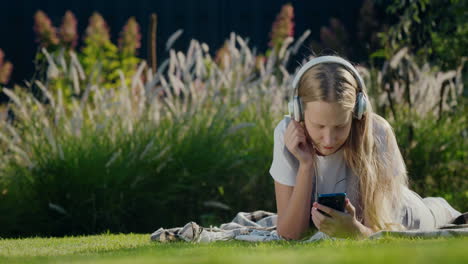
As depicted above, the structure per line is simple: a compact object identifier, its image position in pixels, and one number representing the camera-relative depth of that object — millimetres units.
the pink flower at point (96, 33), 14763
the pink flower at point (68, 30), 14890
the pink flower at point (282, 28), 14610
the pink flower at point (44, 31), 14814
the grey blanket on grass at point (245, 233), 6022
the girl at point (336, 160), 5910
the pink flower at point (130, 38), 15018
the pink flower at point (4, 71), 14046
